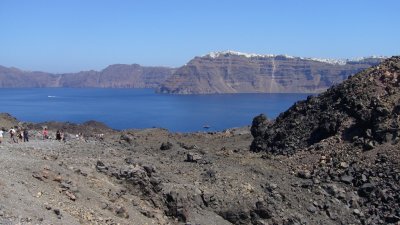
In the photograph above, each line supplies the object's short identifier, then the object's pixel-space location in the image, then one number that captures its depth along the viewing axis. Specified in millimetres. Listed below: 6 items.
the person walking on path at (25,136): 29344
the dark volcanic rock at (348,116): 28656
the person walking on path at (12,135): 28591
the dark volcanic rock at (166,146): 31408
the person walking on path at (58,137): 31744
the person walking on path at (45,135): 32659
